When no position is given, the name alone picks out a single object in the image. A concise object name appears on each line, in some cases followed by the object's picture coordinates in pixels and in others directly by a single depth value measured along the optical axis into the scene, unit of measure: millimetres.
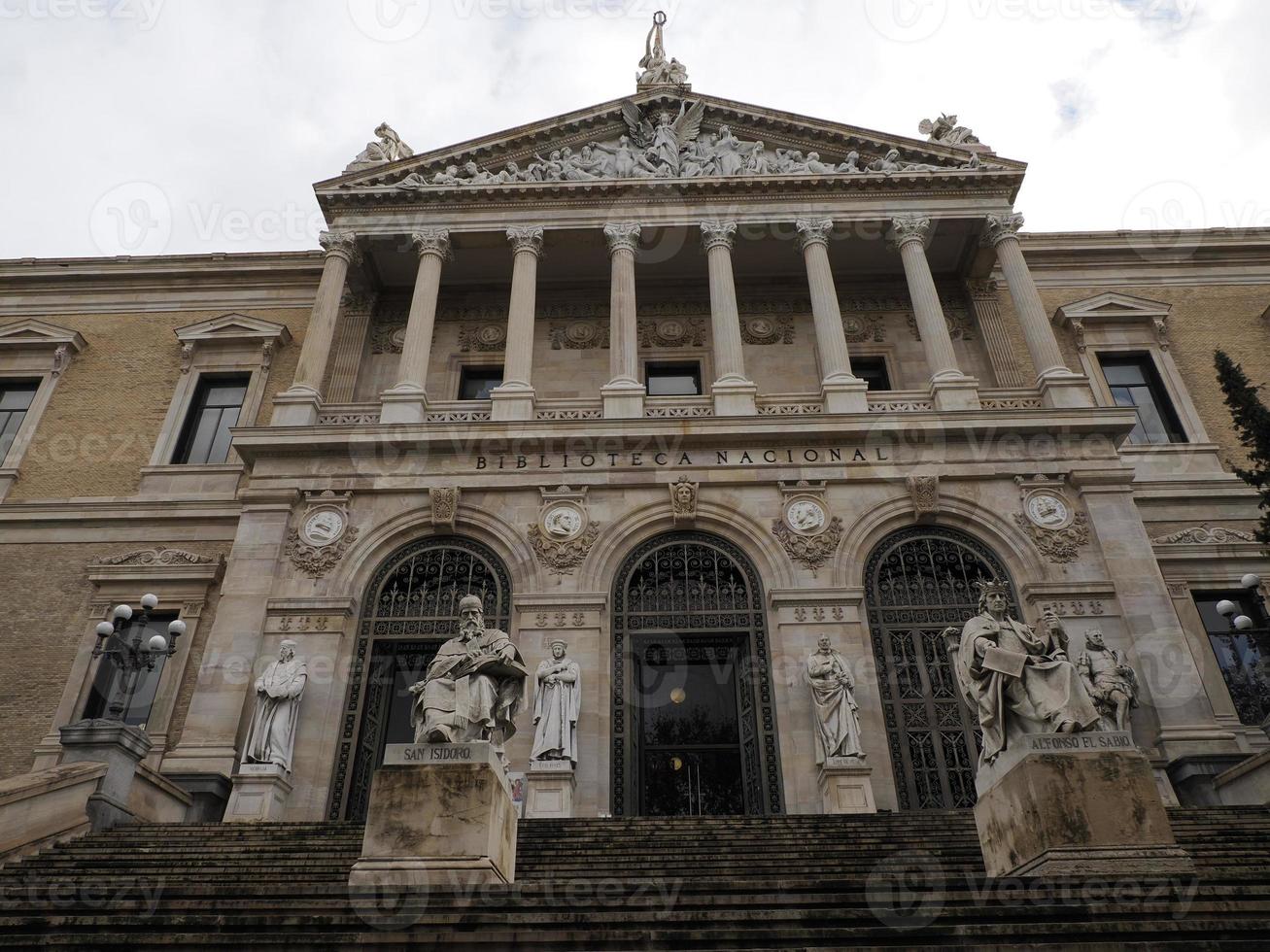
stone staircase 6395
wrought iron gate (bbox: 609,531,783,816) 14117
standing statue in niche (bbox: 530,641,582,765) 13375
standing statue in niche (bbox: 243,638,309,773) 13547
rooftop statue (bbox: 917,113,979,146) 20547
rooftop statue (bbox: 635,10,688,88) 21969
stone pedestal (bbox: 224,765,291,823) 13086
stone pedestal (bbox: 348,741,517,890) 7676
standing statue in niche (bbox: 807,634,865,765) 13344
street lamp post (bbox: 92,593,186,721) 12977
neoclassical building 14703
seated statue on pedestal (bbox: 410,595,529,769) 8852
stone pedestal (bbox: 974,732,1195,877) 7113
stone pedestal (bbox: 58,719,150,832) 11562
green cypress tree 13156
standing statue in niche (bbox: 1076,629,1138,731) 11859
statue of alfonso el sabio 8148
